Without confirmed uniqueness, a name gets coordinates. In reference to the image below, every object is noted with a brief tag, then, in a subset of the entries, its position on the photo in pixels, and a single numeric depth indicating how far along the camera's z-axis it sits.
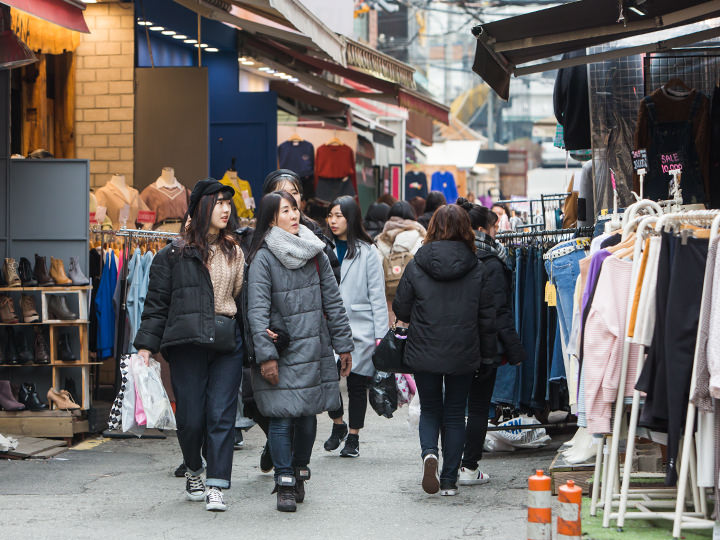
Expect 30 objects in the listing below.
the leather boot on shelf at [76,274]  18.67
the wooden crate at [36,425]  18.44
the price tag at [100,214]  21.53
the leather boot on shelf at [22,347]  18.54
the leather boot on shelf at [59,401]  18.61
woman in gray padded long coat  13.92
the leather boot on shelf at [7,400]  18.39
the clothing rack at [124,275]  19.05
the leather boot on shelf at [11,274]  18.42
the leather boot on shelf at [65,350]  18.75
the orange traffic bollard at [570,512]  8.98
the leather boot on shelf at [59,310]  18.62
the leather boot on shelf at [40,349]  18.59
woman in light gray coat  17.92
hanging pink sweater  11.93
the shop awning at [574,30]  14.04
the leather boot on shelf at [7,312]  18.28
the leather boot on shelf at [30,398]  18.53
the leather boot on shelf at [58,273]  18.66
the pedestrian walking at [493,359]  15.29
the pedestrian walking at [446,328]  14.75
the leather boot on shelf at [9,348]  18.47
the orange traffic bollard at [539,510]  8.91
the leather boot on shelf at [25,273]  18.62
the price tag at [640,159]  16.05
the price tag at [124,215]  22.22
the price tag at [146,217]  22.67
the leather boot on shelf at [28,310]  18.44
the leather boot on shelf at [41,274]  18.55
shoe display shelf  18.55
